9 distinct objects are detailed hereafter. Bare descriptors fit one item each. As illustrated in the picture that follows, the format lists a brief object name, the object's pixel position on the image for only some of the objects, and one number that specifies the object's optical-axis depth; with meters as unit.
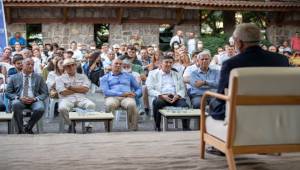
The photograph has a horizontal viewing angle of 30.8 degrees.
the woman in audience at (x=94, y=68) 11.33
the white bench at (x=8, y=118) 6.49
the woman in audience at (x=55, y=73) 8.40
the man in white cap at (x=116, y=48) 13.43
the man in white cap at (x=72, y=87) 7.52
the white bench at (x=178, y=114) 6.92
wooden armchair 3.88
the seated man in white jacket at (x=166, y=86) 7.85
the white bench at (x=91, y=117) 6.56
